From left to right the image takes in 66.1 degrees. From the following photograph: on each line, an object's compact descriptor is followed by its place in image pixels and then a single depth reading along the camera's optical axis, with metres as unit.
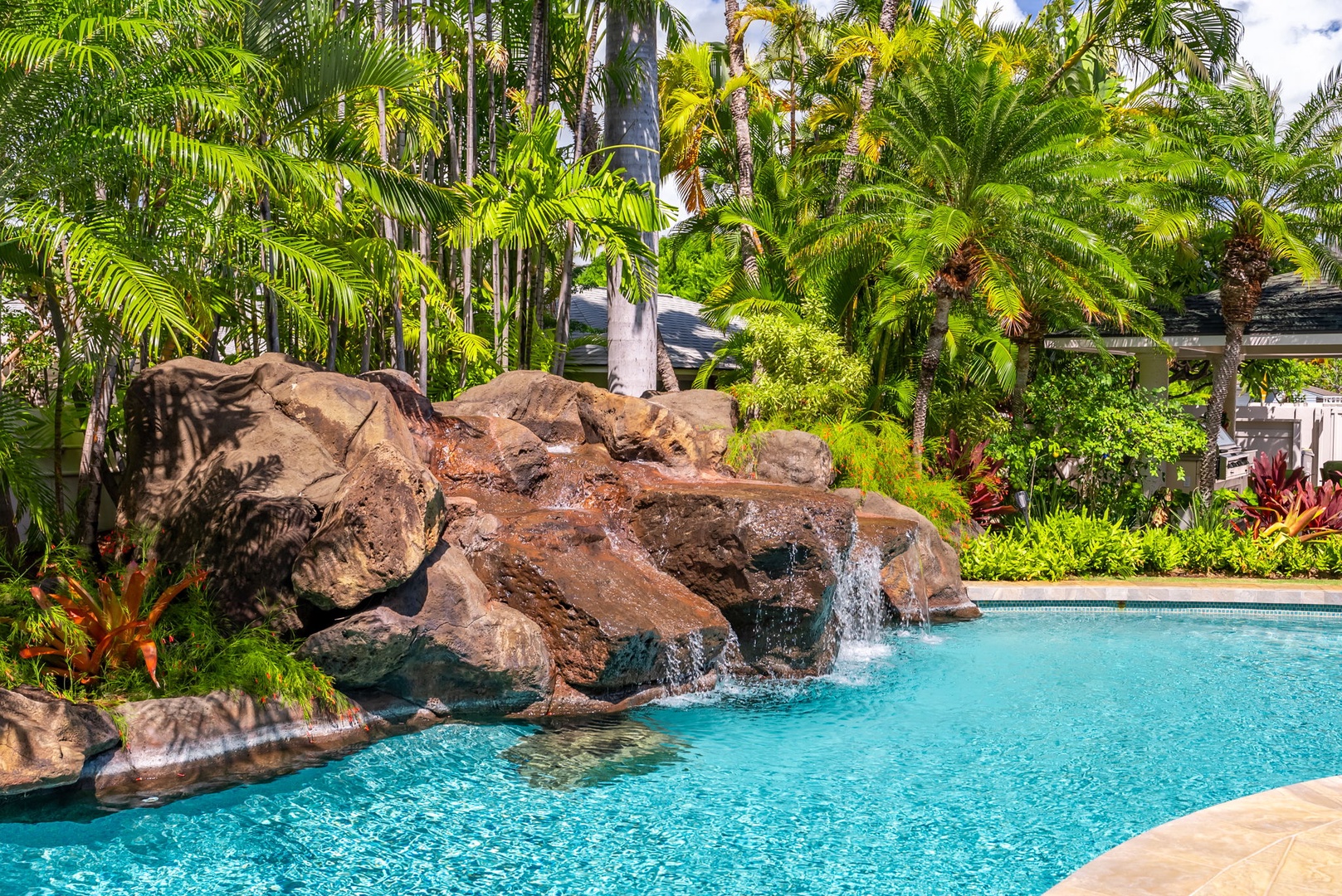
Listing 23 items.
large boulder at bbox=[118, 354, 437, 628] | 7.76
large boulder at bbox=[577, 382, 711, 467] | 11.73
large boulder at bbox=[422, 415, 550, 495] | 10.34
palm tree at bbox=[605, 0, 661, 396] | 14.67
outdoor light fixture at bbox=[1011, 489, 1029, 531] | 15.91
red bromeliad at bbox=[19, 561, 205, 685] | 6.99
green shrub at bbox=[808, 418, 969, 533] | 14.23
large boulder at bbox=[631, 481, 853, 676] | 9.46
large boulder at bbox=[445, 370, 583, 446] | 11.70
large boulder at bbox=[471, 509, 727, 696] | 8.38
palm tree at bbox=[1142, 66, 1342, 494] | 14.70
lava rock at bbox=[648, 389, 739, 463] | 12.62
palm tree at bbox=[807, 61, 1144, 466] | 14.09
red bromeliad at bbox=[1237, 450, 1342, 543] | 15.01
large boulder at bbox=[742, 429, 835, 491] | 12.66
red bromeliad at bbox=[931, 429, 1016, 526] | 15.52
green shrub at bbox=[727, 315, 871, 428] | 15.10
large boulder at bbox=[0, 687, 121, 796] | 6.04
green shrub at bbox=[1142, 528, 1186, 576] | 14.65
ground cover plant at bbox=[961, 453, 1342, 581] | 14.27
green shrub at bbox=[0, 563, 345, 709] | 6.98
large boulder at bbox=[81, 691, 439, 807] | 6.47
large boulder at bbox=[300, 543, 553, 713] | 7.45
